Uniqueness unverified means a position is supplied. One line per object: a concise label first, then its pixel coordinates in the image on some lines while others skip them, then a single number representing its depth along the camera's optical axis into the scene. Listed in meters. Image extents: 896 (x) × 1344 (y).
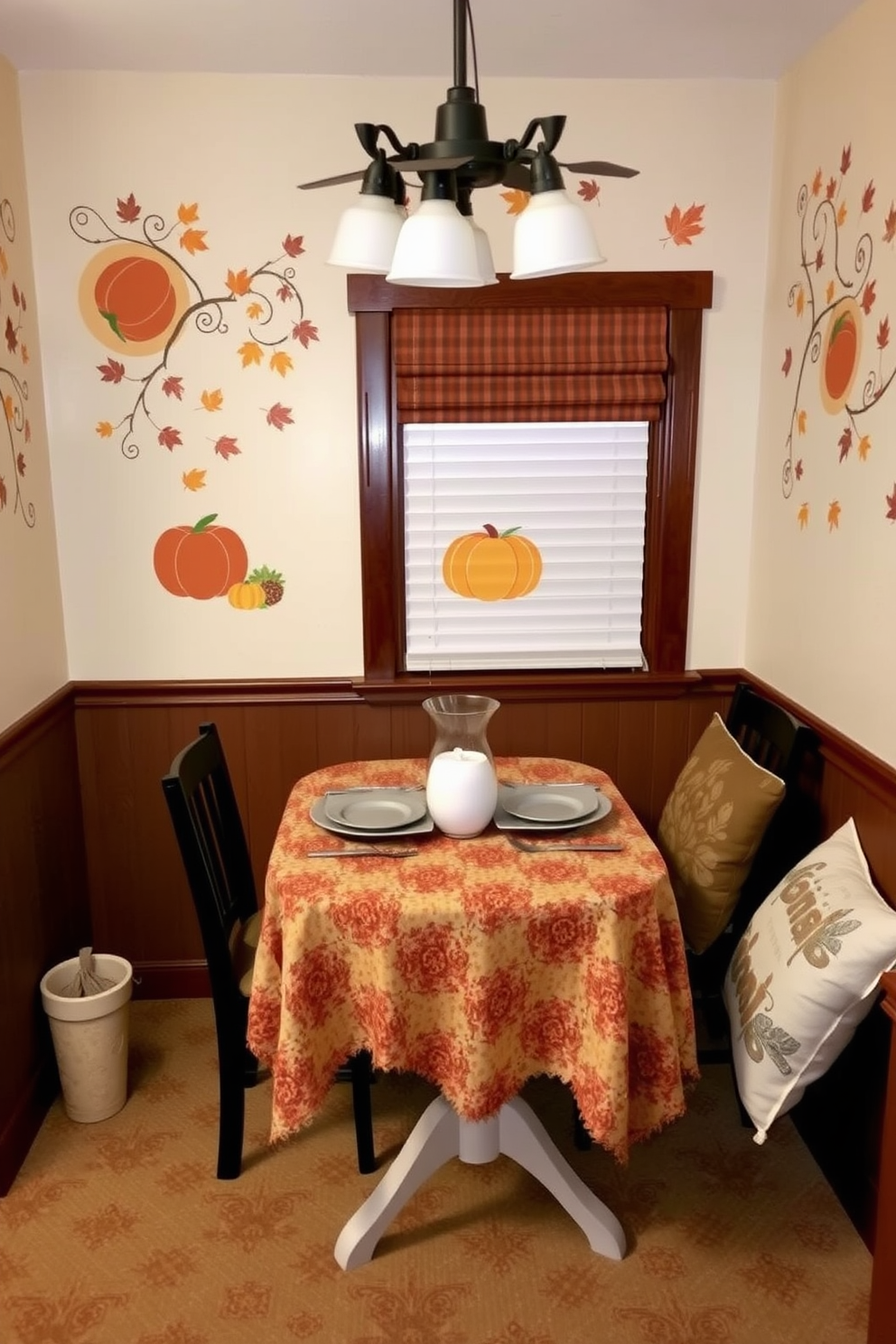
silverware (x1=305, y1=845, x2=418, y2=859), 1.93
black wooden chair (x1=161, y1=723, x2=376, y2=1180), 2.03
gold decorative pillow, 2.23
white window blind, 2.69
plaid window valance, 2.59
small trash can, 2.35
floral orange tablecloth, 1.77
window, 2.57
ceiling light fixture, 1.48
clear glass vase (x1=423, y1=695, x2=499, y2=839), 1.97
